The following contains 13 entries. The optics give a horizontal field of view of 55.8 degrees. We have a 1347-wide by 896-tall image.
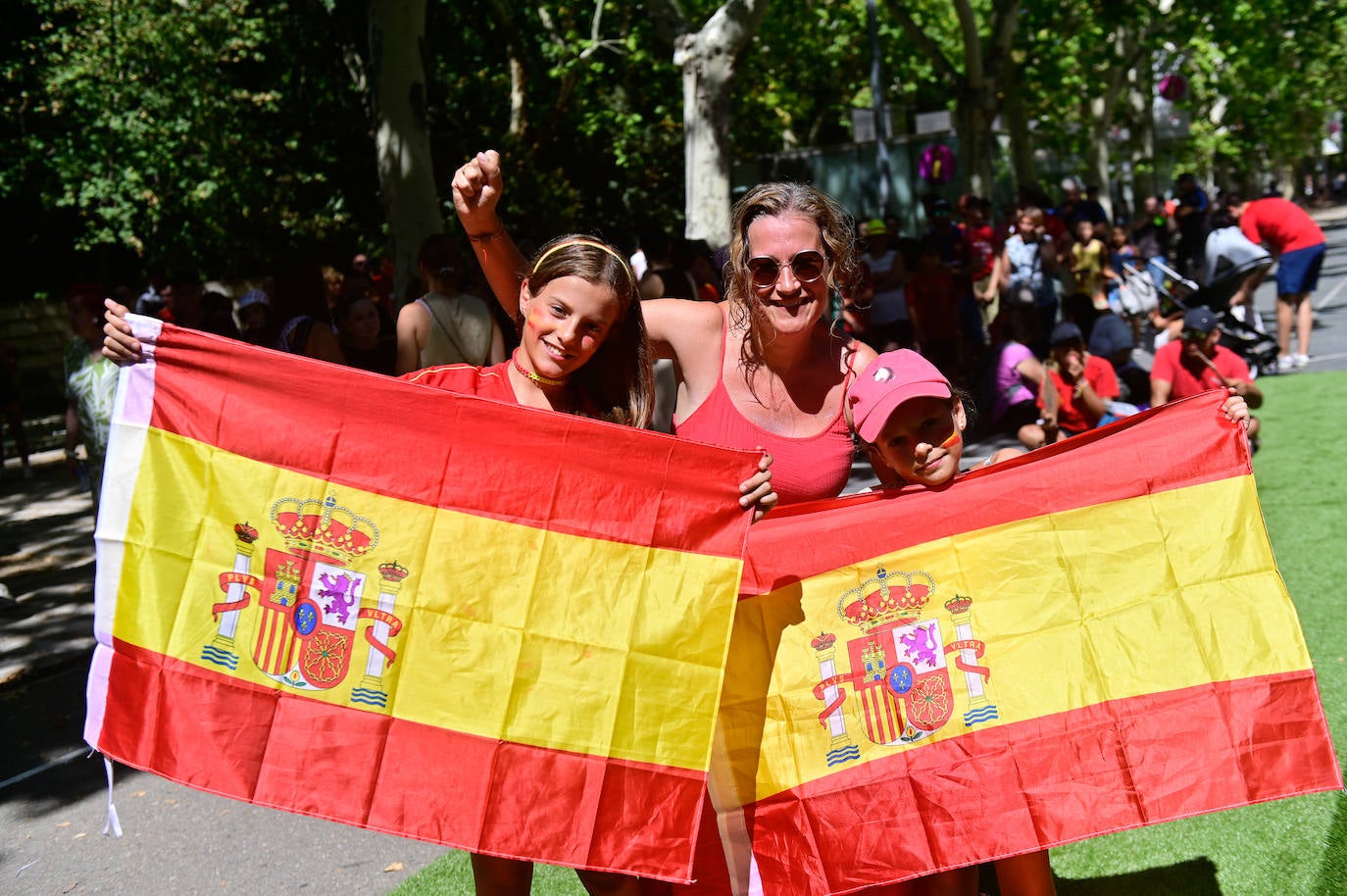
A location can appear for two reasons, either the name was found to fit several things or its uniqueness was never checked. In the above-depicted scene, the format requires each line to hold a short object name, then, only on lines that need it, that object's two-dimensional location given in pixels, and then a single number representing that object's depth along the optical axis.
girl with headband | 3.19
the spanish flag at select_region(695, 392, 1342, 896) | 3.21
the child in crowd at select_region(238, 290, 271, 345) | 10.29
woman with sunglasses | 3.29
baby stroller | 13.96
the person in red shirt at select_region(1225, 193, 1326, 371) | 13.73
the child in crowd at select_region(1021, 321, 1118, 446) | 8.85
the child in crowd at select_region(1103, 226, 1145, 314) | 18.09
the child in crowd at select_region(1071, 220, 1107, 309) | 17.19
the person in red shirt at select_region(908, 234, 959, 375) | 14.12
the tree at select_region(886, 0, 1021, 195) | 22.03
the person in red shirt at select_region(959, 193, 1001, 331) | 16.31
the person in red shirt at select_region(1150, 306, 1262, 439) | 9.05
